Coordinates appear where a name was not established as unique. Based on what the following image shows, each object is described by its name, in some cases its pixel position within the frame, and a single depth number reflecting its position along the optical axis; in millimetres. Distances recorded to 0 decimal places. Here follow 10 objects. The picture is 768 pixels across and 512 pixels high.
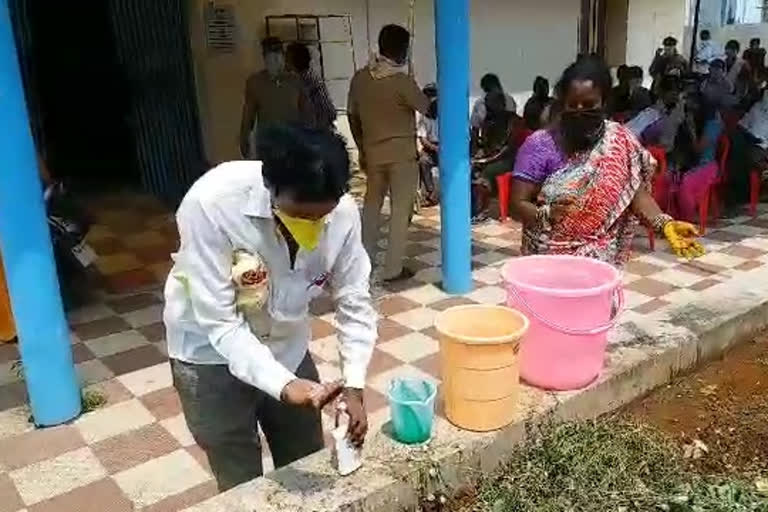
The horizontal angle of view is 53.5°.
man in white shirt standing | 1689
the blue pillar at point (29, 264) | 2938
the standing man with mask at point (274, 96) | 6117
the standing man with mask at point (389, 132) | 4758
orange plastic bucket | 2182
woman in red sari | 2588
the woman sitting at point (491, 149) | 6805
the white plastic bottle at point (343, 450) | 1982
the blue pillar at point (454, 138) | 4281
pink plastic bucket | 2350
